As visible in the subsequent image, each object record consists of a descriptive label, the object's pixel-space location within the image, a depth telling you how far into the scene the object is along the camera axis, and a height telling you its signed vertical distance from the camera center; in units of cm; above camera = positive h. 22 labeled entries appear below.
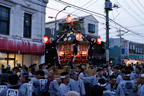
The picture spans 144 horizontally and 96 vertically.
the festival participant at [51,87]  676 -126
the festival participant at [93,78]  927 -127
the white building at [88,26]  3722 +567
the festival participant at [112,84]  704 -119
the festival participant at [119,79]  859 -118
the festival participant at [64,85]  657 -113
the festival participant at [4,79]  605 -85
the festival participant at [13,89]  486 -96
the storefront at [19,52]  1510 +11
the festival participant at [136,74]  994 -111
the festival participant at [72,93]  296 -65
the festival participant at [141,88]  583 -112
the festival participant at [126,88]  625 -116
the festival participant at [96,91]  339 -69
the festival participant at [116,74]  862 -109
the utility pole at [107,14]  1625 +355
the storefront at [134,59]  3606 -107
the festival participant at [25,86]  518 -92
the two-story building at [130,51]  3525 +50
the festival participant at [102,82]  557 -87
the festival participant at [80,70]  1008 -94
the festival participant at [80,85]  759 -131
